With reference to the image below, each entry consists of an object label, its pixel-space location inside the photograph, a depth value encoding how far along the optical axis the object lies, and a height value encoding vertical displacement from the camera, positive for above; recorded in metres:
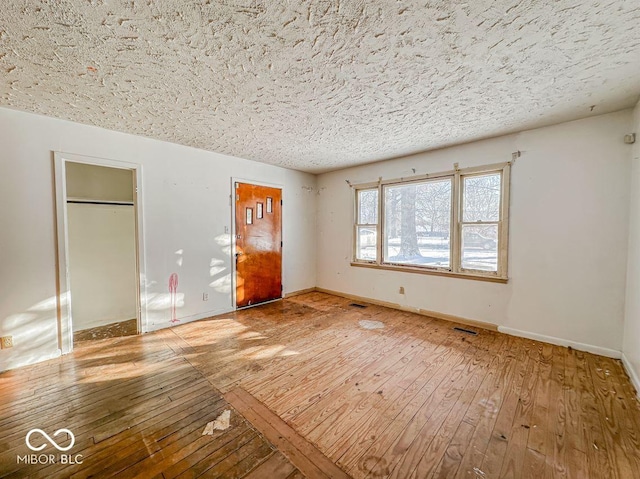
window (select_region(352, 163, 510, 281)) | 3.45 +0.09
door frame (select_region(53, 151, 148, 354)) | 2.75 -0.23
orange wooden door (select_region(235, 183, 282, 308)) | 4.37 -0.27
